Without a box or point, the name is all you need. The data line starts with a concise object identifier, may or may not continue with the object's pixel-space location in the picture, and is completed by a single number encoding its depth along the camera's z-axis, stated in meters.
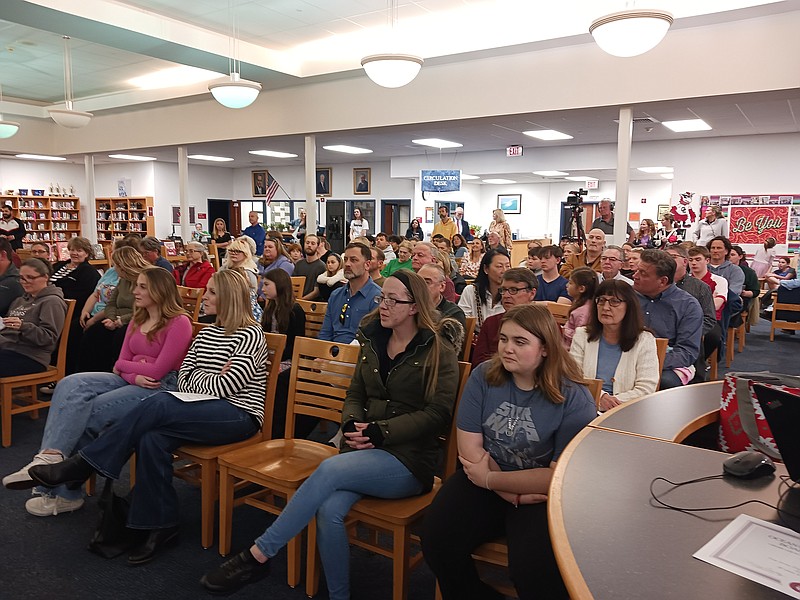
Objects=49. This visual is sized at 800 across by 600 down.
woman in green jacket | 2.17
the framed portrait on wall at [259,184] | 18.03
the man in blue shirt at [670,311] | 3.54
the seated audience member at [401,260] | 6.64
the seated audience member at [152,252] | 5.43
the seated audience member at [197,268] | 6.02
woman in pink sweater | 2.95
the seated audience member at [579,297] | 3.53
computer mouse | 1.55
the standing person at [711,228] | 9.51
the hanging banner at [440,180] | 12.27
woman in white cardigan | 2.81
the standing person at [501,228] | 9.35
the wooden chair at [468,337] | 3.74
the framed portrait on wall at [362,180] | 16.23
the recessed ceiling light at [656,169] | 13.49
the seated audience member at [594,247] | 5.76
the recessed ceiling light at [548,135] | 10.48
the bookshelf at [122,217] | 16.53
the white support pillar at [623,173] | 6.30
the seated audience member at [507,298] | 3.25
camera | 7.89
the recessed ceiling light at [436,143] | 11.88
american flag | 17.00
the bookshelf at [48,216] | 15.15
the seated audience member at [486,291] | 4.04
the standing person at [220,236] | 9.83
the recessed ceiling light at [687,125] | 9.09
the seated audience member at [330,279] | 5.84
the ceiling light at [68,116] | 8.58
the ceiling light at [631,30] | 4.14
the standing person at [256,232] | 10.21
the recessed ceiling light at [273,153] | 13.90
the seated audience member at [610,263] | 4.85
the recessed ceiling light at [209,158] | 14.77
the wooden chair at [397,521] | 2.09
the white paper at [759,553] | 1.11
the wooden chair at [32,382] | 3.88
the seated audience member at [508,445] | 1.92
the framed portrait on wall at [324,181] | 16.77
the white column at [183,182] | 10.73
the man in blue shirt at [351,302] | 3.93
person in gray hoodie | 3.92
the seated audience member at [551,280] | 4.78
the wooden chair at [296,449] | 2.43
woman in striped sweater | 2.60
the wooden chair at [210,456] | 2.67
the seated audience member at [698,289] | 4.75
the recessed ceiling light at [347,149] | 12.81
